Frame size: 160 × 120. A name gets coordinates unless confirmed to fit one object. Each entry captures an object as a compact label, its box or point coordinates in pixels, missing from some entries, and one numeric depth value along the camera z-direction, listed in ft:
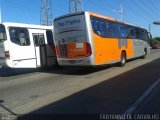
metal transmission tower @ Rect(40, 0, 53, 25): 114.41
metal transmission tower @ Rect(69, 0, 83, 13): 96.67
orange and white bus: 24.35
